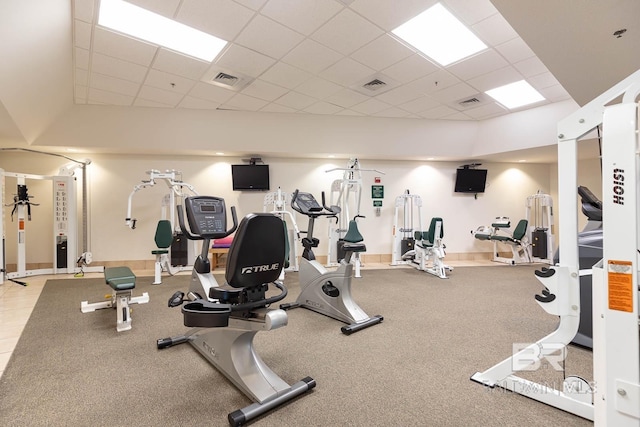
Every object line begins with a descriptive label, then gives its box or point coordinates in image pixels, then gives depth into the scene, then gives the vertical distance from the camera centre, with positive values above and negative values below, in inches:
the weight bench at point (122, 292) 121.4 -30.9
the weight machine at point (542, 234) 281.0 -21.5
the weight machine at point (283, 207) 233.9 +5.3
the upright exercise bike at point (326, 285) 130.2 -33.3
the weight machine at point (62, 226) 216.2 -6.9
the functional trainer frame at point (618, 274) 51.0 -11.1
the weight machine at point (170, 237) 202.2 -14.8
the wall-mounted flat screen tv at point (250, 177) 264.2 +32.3
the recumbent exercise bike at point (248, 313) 71.2 -24.0
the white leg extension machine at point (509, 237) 283.6 -24.8
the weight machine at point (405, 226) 270.4 -12.9
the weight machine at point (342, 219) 236.8 -4.7
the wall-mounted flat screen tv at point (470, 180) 305.7 +31.6
